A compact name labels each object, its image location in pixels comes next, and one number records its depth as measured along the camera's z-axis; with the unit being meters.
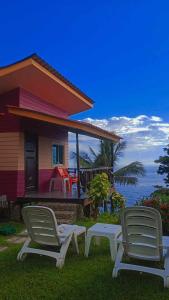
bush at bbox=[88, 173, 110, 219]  6.76
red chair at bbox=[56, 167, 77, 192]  8.35
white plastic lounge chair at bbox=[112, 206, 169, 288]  3.14
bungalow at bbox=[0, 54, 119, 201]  6.63
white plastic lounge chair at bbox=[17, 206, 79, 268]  3.63
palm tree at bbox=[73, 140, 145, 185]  15.29
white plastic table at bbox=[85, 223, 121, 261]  3.83
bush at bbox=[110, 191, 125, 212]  8.40
